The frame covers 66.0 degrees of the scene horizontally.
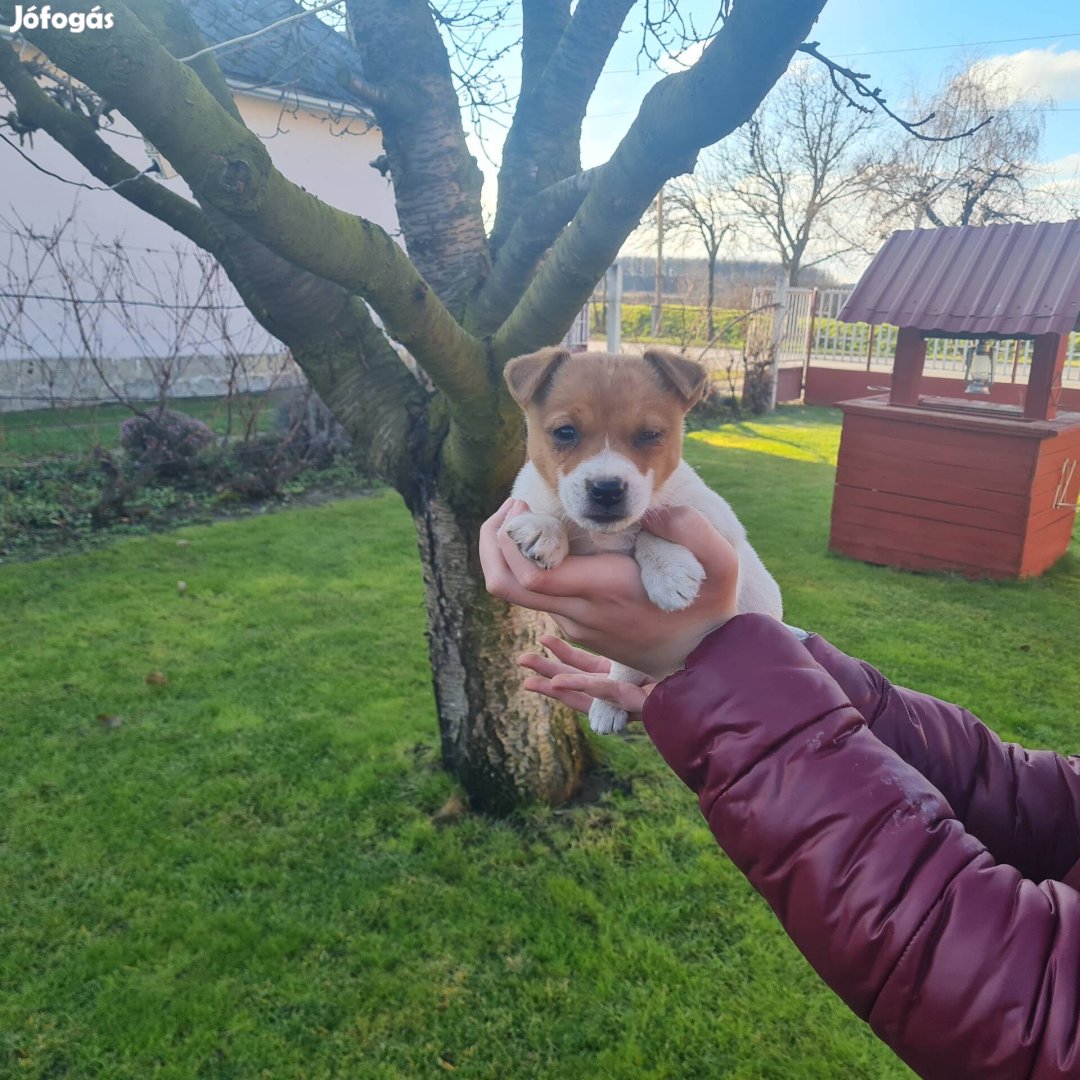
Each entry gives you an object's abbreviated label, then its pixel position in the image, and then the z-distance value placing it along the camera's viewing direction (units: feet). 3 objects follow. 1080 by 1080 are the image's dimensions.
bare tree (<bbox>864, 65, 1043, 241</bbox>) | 79.46
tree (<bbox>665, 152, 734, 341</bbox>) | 90.94
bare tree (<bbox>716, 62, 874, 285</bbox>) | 88.43
